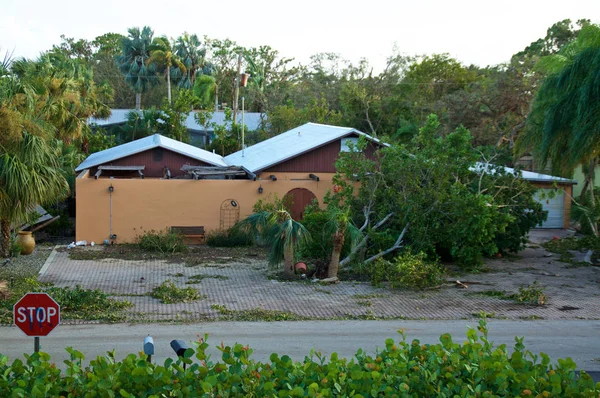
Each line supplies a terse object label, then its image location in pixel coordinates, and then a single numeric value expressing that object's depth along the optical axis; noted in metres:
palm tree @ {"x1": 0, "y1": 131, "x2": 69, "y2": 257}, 16.94
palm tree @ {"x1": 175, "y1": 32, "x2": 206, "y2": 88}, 54.59
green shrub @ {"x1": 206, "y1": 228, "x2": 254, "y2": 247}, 23.89
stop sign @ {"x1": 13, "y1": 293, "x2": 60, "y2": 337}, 7.54
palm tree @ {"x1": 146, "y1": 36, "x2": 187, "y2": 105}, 50.22
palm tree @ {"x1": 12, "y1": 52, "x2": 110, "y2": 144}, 23.02
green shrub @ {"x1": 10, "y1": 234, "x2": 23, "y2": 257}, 20.42
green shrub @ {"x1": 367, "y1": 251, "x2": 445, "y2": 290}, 16.75
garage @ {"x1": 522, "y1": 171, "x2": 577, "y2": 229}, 30.22
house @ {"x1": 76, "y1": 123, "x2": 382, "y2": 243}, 24.02
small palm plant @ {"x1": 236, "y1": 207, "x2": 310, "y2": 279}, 17.38
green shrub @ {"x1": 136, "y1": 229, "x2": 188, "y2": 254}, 22.34
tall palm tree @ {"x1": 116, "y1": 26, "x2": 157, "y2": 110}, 52.34
